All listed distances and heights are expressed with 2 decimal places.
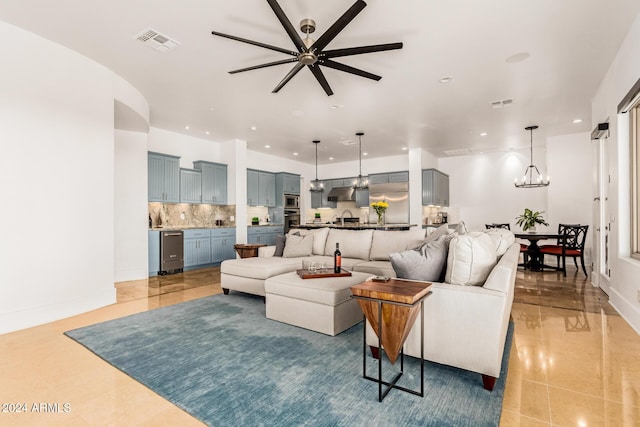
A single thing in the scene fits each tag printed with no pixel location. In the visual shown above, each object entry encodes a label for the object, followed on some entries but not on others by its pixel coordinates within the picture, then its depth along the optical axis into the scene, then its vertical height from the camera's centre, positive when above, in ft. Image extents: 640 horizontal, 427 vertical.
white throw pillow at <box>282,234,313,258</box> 16.08 -1.70
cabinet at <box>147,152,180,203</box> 20.38 +2.38
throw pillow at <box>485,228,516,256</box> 9.04 -0.85
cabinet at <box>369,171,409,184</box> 28.76 +3.28
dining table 20.01 -2.99
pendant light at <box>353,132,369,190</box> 23.76 +2.50
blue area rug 5.90 -3.76
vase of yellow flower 22.93 +0.40
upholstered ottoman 9.84 -2.94
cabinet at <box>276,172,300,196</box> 29.17 +2.78
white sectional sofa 6.61 -2.15
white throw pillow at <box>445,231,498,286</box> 7.42 -1.18
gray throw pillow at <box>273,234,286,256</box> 16.44 -1.67
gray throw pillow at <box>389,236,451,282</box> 8.00 -1.30
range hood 31.48 +1.82
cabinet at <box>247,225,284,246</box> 26.18 -1.74
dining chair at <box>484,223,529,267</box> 21.42 -2.72
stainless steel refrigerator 28.22 +1.29
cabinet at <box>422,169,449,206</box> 26.86 +2.13
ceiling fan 8.09 +4.85
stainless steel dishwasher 20.26 -2.46
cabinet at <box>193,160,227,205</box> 23.32 +2.41
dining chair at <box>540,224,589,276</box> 19.42 -2.30
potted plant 20.88 -0.63
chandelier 26.27 +2.94
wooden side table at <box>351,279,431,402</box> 6.27 -2.02
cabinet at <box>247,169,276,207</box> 26.86 +2.19
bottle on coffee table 11.15 -1.75
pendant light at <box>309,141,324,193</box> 26.91 +2.35
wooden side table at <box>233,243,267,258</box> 20.49 -2.41
